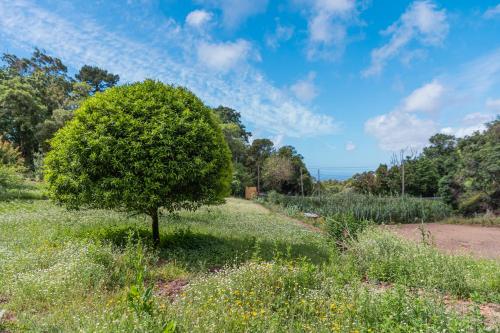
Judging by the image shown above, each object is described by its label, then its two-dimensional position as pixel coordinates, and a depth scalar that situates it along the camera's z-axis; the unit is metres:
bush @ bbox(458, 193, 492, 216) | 17.89
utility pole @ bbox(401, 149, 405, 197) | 21.53
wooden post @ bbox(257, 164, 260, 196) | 26.83
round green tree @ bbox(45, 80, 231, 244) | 5.02
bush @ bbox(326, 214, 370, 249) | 6.66
